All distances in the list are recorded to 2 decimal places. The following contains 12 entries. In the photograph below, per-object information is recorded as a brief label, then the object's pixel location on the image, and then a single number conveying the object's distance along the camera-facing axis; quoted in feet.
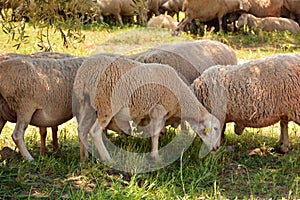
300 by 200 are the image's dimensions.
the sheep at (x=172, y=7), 64.34
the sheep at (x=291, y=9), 55.26
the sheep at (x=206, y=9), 49.08
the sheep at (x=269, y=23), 49.67
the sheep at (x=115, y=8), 60.18
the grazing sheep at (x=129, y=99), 17.46
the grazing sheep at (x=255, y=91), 18.79
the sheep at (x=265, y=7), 53.47
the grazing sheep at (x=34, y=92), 17.26
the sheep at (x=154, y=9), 63.87
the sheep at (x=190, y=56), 22.34
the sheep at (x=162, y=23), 53.83
